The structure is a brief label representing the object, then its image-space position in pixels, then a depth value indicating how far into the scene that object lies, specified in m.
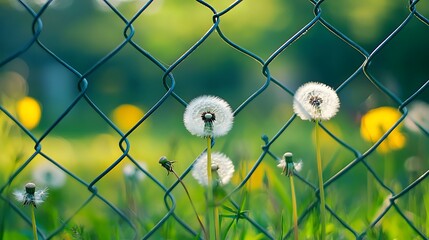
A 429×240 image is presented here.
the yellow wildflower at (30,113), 2.17
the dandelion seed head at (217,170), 0.75
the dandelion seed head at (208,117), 0.70
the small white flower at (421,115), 1.57
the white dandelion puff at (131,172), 1.12
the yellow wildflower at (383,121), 1.57
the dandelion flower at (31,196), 0.71
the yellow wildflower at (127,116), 3.10
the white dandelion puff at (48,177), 1.44
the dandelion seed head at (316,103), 0.73
